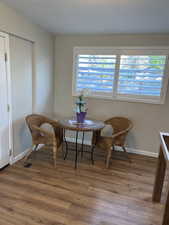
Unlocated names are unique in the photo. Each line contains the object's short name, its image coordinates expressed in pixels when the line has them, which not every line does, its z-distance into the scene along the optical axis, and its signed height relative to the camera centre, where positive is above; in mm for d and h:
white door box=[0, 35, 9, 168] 2373 -483
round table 2643 -702
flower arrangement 2861 -453
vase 2904 -593
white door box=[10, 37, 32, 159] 2643 -150
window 3137 +244
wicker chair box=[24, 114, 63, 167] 2742 -883
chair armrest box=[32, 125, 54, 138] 2701 -818
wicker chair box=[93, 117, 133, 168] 2836 -923
